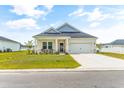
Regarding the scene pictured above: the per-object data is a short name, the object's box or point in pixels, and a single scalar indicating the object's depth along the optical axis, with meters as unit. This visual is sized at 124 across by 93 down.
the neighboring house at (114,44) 24.88
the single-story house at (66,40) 13.63
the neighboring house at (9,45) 19.52
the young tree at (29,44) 16.00
